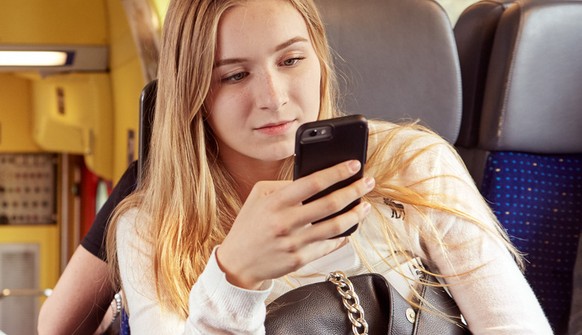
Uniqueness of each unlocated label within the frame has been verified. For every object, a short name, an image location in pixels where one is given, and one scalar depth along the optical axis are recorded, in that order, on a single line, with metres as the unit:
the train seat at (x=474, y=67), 2.25
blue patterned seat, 2.18
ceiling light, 3.27
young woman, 1.48
